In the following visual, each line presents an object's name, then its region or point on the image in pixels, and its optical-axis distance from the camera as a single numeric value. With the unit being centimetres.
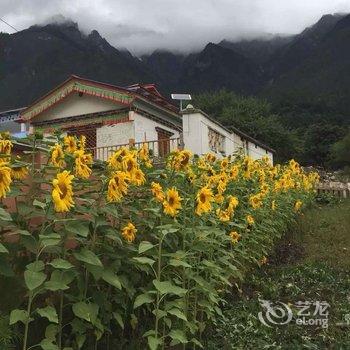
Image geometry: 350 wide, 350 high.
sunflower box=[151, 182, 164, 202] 270
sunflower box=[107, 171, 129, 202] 238
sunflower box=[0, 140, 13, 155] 244
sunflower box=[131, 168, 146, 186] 265
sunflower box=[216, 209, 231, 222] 360
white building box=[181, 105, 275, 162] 1147
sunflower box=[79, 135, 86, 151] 274
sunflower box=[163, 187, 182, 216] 267
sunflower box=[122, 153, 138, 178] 261
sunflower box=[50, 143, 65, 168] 244
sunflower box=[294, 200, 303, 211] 718
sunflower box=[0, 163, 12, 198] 192
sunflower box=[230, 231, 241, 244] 382
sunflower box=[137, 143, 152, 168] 317
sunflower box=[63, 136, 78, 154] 271
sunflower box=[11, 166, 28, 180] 241
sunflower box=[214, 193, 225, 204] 363
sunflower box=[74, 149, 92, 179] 241
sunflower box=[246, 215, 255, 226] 426
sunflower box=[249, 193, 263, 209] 448
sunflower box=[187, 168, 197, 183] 316
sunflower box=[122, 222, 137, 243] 254
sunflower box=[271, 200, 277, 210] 554
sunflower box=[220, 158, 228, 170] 451
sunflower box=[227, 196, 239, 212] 378
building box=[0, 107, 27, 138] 2396
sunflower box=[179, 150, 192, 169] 305
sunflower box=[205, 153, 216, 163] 440
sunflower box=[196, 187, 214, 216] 290
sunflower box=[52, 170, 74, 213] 201
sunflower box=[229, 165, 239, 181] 444
